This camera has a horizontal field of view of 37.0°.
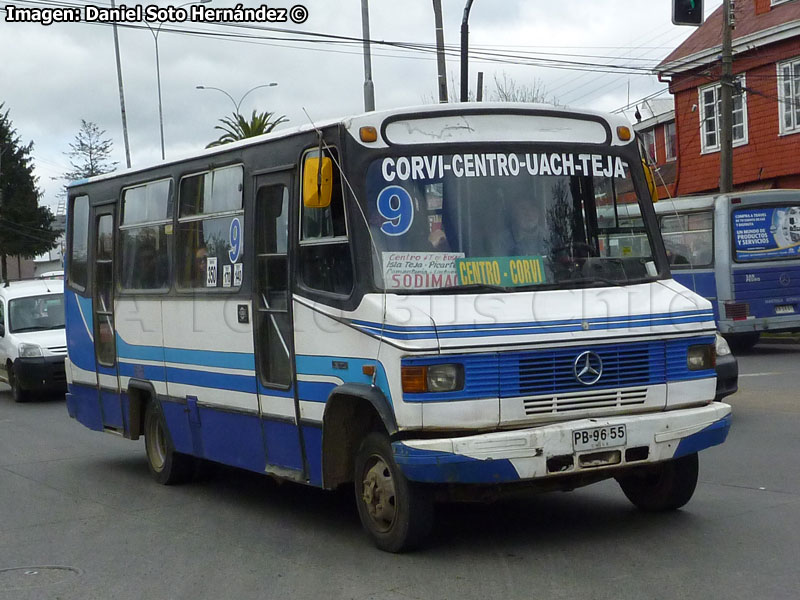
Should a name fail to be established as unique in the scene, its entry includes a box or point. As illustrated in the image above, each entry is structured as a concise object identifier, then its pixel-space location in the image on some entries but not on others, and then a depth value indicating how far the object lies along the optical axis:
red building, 32.53
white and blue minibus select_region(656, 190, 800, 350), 21.42
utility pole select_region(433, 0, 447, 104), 25.20
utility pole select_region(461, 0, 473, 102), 23.69
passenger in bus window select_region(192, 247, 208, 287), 9.28
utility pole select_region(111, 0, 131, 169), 41.09
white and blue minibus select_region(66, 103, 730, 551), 6.59
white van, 19.38
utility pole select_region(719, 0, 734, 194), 26.11
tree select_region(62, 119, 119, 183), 78.19
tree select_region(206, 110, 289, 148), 42.76
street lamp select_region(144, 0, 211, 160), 45.19
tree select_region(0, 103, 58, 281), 74.00
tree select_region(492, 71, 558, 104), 42.94
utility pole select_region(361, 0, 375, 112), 26.84
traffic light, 18.44
